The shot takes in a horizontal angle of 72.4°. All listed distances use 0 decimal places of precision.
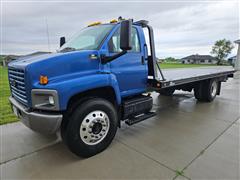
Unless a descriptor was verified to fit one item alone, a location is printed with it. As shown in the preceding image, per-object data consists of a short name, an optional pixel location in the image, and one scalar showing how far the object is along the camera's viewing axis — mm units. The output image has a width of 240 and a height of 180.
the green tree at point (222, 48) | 56031
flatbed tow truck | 2244
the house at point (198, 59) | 62581
